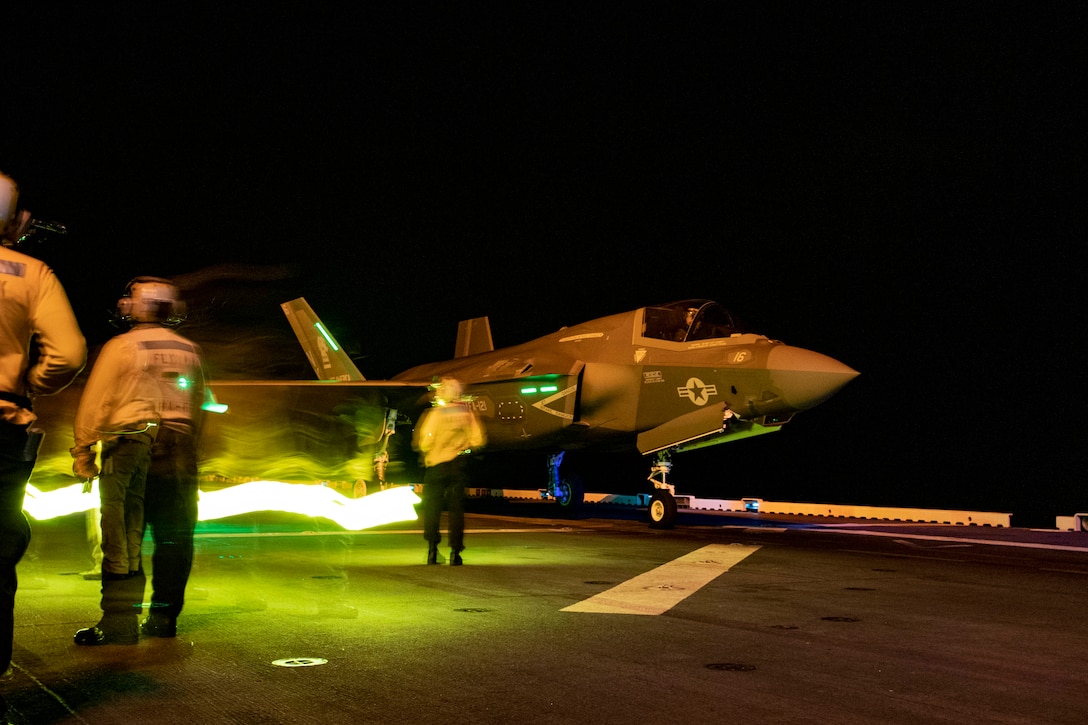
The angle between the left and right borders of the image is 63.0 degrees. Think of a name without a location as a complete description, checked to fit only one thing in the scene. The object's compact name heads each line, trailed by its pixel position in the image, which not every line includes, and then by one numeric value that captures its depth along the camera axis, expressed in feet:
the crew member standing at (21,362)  10.42
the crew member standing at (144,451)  16.07
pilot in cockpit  48.42
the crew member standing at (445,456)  28.81
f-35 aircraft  43.91
